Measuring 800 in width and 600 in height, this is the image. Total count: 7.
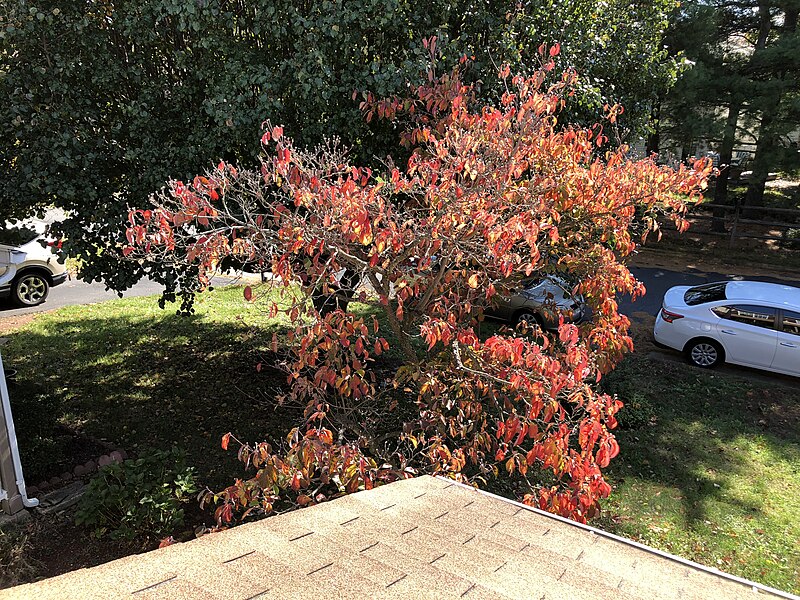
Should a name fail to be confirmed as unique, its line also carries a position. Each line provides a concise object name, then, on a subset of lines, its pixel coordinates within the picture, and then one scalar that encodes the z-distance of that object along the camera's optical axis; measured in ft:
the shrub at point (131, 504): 16.89
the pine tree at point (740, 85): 47.65
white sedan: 29.32
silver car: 35.86
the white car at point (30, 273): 39.40
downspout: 16.93
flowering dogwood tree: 12.84
